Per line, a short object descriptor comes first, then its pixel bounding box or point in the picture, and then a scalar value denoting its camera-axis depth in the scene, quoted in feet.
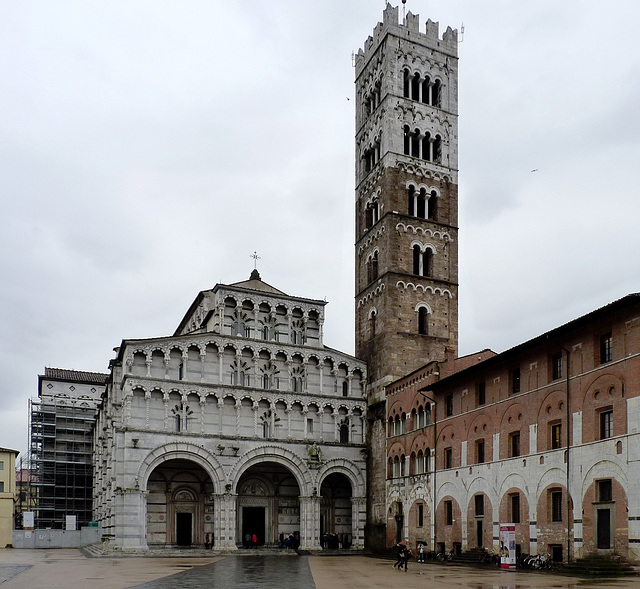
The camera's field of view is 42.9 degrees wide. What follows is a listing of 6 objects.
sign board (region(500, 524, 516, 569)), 117.29
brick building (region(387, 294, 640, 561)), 106.42
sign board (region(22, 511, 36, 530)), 218.79
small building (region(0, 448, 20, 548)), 219.82
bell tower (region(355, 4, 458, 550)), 185.88
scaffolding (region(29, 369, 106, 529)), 257.14
